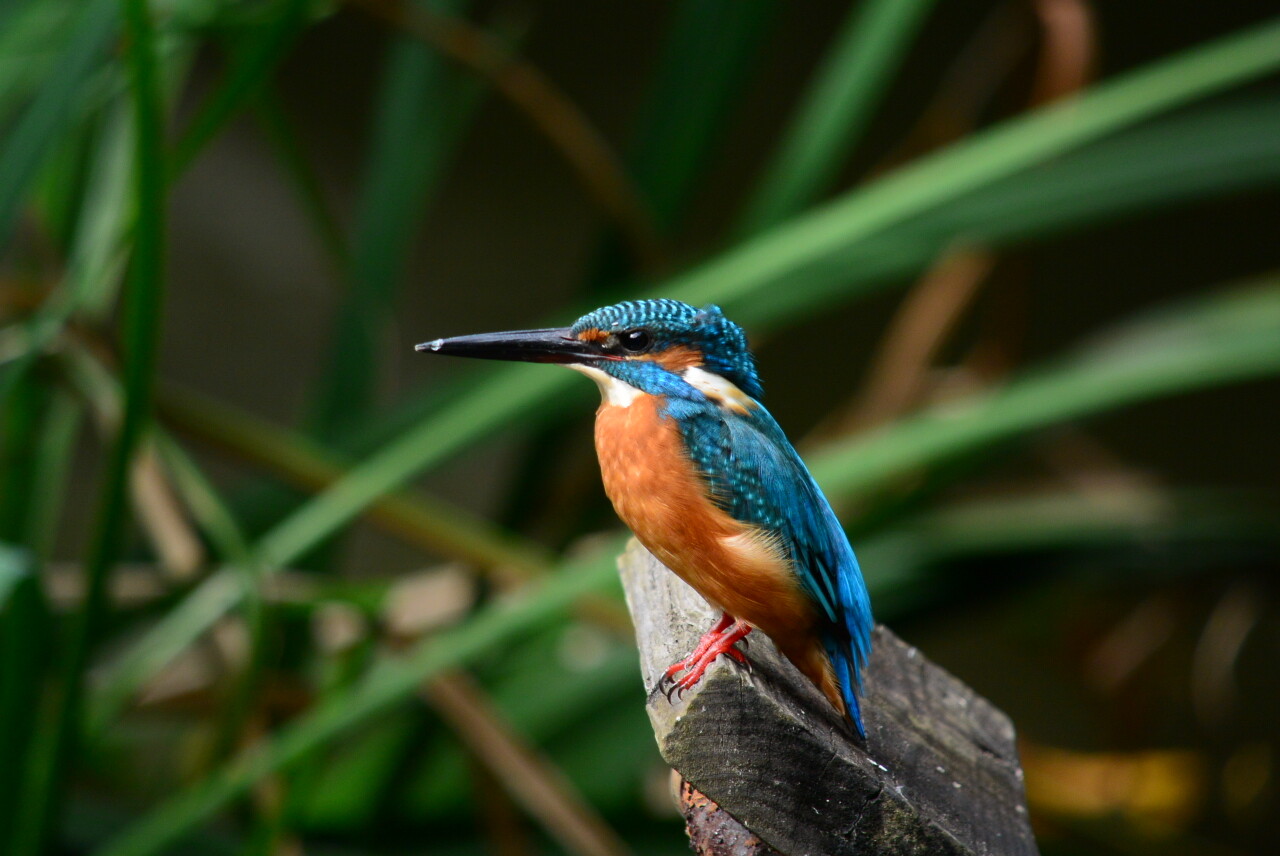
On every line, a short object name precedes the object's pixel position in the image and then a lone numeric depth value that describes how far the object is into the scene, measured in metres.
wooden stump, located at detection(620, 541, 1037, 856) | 4.26
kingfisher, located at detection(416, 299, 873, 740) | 4.30
